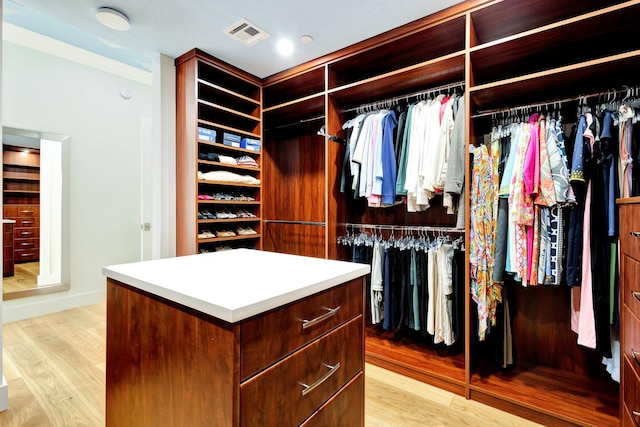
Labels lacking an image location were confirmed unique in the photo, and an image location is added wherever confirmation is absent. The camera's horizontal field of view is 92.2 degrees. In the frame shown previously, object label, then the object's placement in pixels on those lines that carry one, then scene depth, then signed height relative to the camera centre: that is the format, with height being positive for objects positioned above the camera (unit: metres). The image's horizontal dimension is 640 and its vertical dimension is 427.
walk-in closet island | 0.74 -0.37
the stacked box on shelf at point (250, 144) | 2.85 +0.64
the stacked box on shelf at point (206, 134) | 2.50 +0.65
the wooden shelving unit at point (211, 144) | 2.46 +0.58
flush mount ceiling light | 1.92 +1.26
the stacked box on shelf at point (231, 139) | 2.72 +0.65
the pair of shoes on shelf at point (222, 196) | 2.67 +0.14
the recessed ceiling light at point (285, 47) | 2.30 +1.27
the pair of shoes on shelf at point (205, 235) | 2.55 -0.19
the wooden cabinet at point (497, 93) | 1.63 +0.72
